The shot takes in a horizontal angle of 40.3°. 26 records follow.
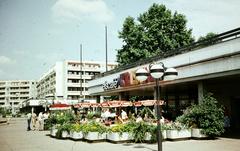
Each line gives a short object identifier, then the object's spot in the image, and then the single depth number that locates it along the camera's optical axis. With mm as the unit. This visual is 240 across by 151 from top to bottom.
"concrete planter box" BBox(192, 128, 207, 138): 18141
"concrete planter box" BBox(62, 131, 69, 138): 20406
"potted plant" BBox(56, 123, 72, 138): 20344
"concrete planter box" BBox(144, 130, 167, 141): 16984
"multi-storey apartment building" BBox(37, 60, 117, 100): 96188
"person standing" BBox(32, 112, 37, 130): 32481
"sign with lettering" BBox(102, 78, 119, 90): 31172
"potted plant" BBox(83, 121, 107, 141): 18125
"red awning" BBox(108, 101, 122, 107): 26247
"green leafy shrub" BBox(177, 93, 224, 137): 18188
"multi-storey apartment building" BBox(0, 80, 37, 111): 166712
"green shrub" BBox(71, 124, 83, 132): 19331
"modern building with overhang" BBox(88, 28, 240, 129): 18219
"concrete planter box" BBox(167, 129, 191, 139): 17734
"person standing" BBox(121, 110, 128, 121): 25848
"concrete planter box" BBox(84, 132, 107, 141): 18094
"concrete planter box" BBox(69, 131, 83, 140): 19141
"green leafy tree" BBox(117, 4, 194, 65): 43219
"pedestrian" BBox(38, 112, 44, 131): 31209
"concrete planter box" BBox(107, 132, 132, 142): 17344
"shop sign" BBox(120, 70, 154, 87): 27516
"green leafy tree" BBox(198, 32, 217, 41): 50209
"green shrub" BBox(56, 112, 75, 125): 24578
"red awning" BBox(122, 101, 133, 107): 26381
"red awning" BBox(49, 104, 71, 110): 32738
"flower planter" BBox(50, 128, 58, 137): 22497
